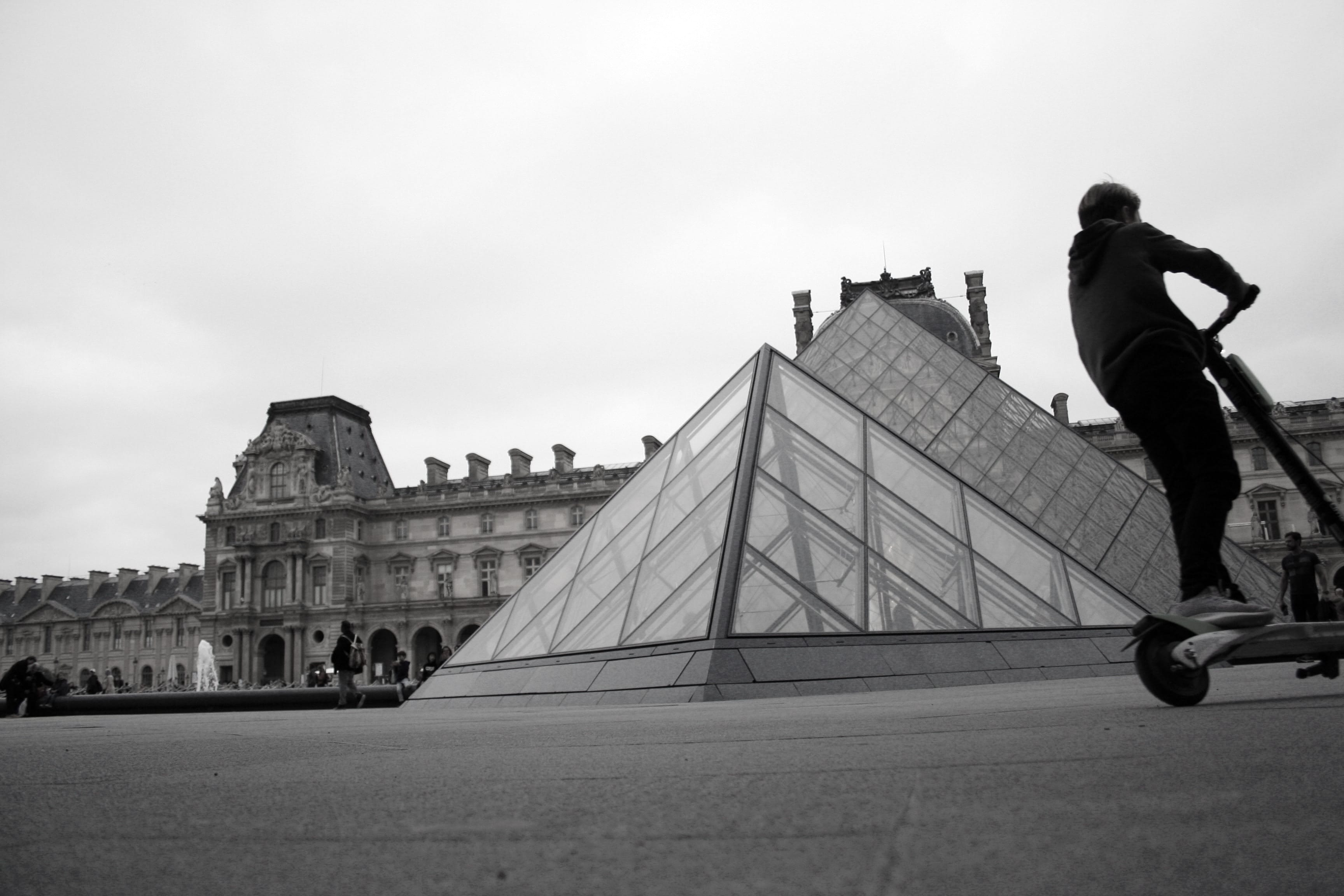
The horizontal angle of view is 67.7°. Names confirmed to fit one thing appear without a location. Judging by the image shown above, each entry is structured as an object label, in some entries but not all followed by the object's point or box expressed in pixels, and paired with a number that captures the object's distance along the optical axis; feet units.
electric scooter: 8.97
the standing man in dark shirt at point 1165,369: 10.28
